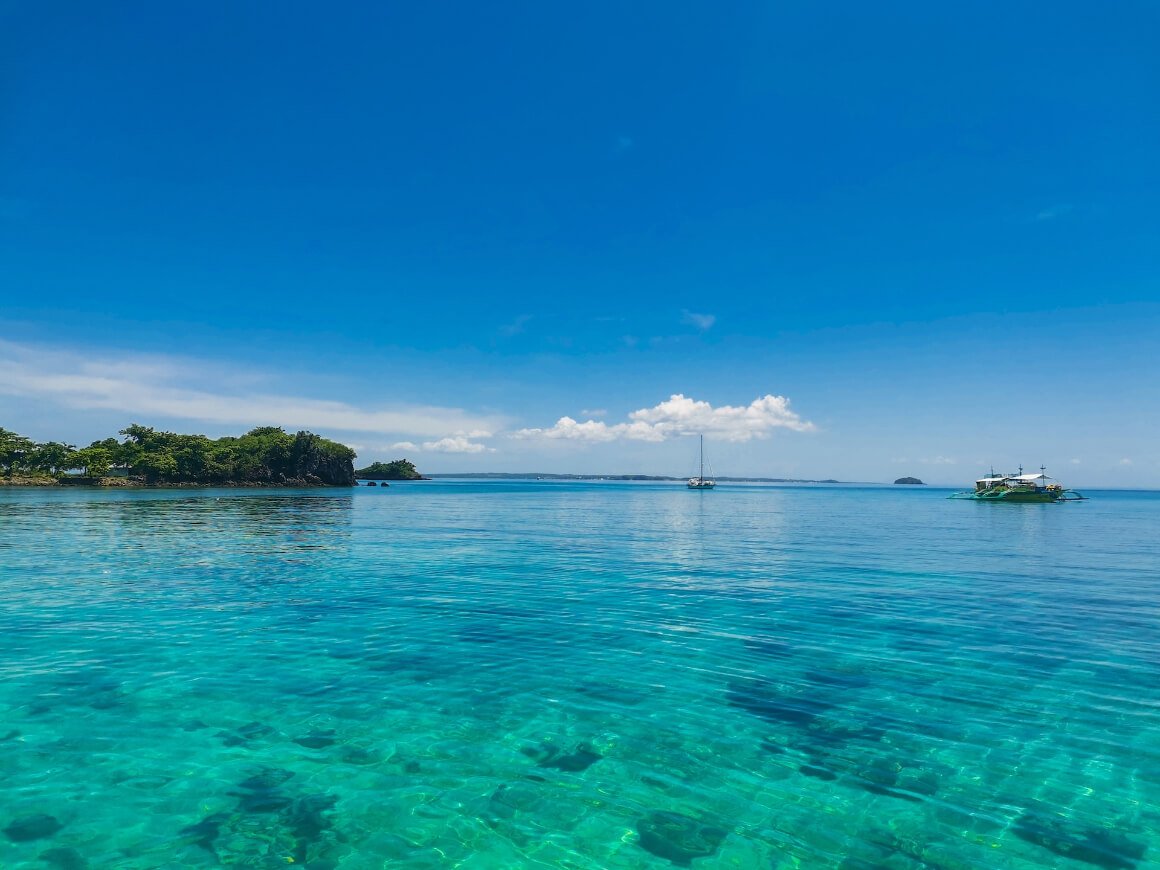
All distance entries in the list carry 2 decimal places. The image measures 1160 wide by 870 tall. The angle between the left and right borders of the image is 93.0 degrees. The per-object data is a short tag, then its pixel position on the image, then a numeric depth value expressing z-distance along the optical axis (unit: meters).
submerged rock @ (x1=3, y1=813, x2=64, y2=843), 7.49
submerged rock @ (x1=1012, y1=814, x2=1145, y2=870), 7.50
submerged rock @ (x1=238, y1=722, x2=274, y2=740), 10.63
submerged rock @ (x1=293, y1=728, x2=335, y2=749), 10.23
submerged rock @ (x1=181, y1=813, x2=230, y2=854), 7.45
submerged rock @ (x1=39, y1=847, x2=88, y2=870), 6.96
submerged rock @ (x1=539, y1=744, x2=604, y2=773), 9.68
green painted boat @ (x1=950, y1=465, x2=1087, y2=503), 123.31
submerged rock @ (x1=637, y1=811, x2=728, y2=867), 7.46
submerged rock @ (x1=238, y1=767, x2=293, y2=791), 8.85
